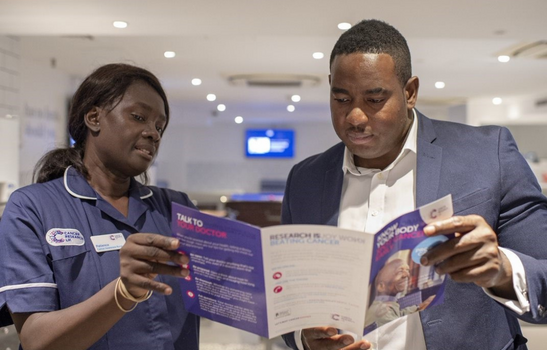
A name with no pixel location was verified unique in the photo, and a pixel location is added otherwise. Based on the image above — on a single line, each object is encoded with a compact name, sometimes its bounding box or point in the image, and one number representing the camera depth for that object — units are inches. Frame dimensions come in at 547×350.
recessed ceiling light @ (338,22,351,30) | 208.4
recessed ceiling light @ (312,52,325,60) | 288.2
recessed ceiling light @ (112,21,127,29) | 211.6
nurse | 51.2
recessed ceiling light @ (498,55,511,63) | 296.2
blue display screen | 636.7
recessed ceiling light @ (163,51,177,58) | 293.4
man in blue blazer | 54.9
